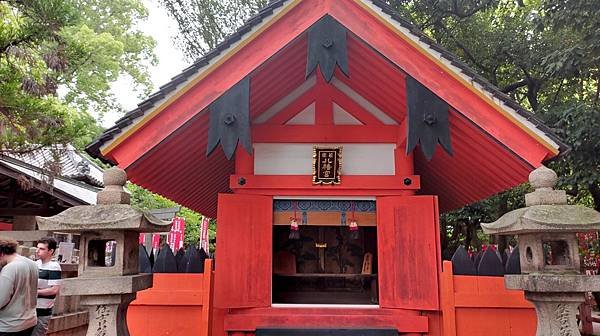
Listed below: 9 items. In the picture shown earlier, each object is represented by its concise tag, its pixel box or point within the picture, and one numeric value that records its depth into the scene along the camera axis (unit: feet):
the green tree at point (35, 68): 20.68
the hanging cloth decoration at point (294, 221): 19.36
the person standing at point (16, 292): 13.51
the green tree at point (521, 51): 27.22
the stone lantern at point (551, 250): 11.89
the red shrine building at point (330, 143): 14.74
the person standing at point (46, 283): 16.01
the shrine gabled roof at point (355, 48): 14.39
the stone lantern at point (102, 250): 11.92
